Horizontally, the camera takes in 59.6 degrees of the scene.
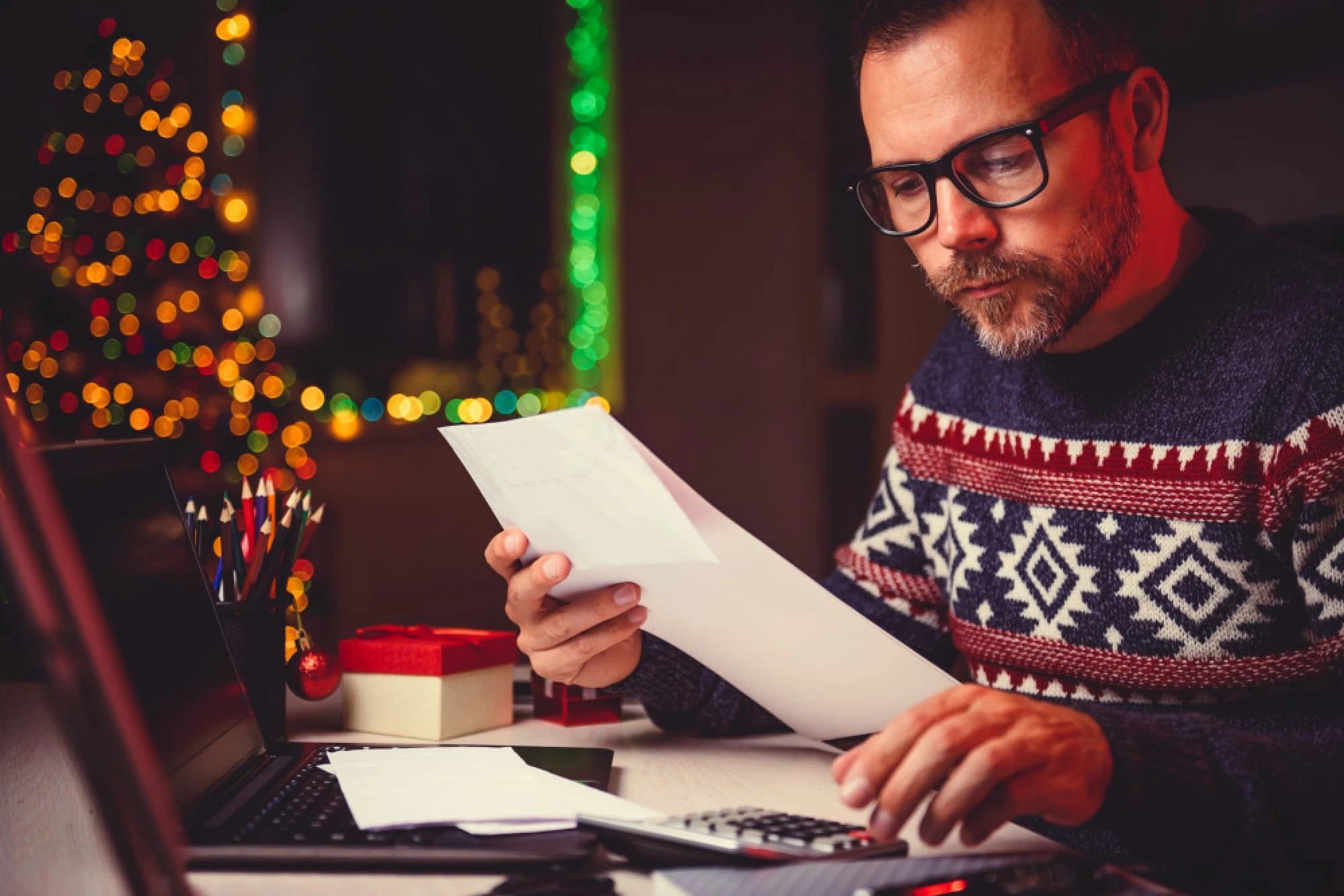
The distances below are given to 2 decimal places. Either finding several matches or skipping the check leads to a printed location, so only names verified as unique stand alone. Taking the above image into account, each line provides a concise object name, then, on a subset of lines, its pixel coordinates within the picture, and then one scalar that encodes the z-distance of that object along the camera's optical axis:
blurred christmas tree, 2.69
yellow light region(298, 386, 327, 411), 3.30
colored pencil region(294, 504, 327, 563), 1.12
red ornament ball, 1.13
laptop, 0.71
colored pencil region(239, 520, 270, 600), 1.06
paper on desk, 0.75
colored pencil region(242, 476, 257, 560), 1.08
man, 1.06
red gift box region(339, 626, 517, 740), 1.07
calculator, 0.66
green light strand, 3.71
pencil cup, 1.03
